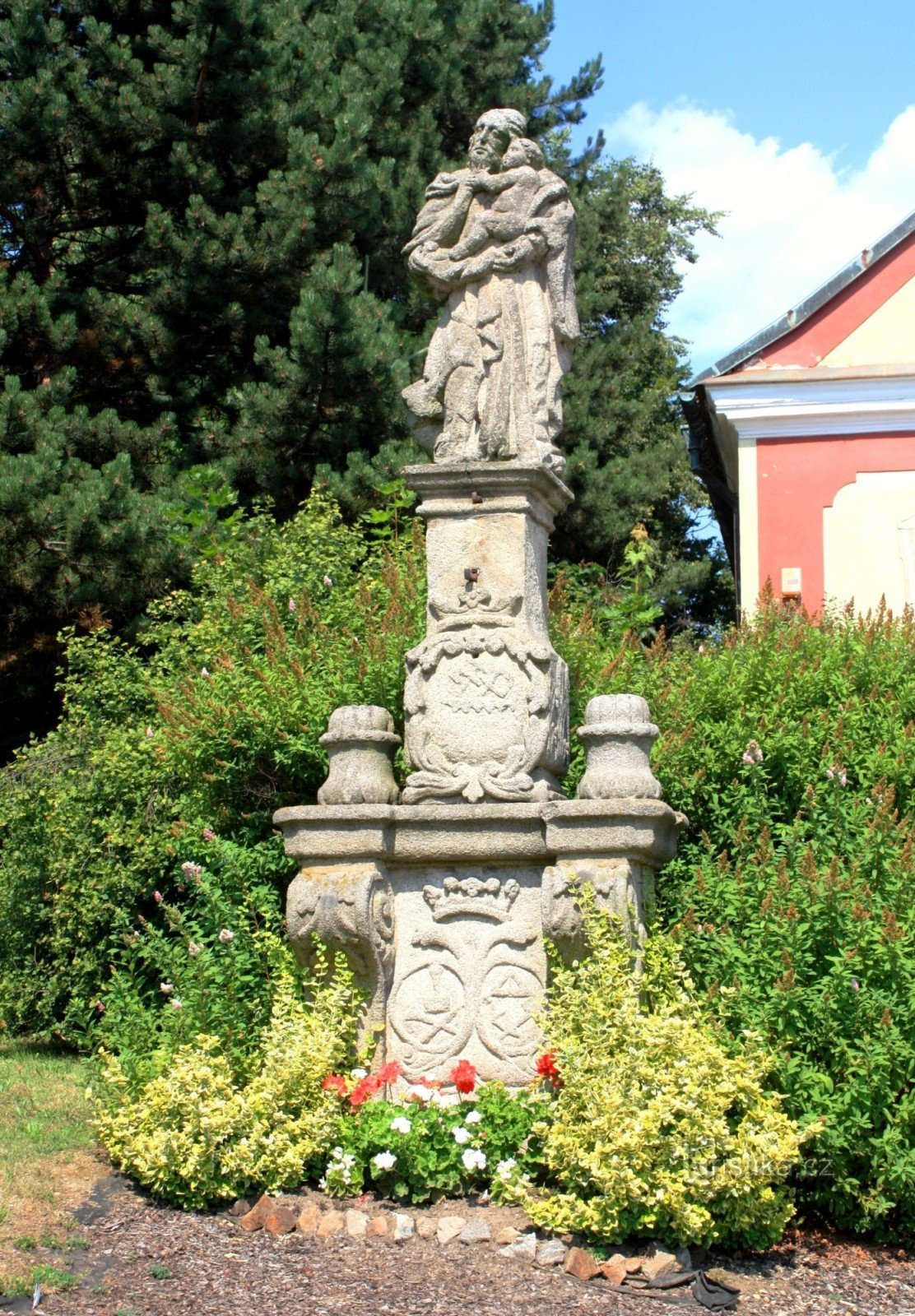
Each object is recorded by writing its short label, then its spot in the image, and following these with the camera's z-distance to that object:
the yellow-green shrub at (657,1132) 5.34
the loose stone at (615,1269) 5.26
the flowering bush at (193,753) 7.86
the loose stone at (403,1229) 5.57
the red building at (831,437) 13.66
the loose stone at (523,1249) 5.42
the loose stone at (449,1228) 5.56
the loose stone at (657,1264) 5.26
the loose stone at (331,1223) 5.61
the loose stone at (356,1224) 5.61
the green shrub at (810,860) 5.63
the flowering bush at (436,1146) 5.83
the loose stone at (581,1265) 5.29
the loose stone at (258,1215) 5.66
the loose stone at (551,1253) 5.38
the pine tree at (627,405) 15.33
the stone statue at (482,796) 6.26
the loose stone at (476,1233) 5.54
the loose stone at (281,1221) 5.61
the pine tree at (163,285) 11.44
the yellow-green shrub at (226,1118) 5.77
